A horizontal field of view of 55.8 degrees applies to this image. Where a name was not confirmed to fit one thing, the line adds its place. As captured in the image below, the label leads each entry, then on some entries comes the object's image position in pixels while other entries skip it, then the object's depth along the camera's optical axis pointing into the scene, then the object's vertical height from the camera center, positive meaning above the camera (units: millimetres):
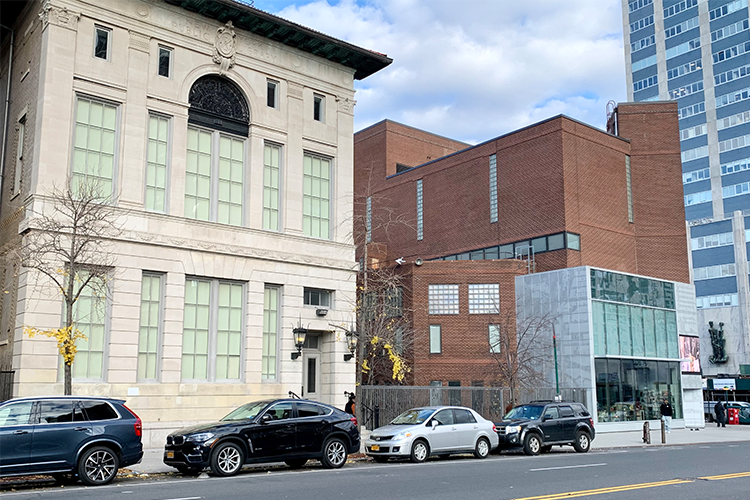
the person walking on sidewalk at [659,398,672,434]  35906 -2205
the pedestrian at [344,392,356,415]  24391 -1291
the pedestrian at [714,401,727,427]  46031 -3016
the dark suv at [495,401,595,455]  22141 -1864
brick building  40531 +9314
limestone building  21625 +6055
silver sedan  19031 -1839
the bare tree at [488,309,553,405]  37938 +944
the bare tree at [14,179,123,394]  18078 +3524
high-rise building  85750 +34603
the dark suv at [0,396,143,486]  13398 -1366
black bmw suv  15438 -1612
